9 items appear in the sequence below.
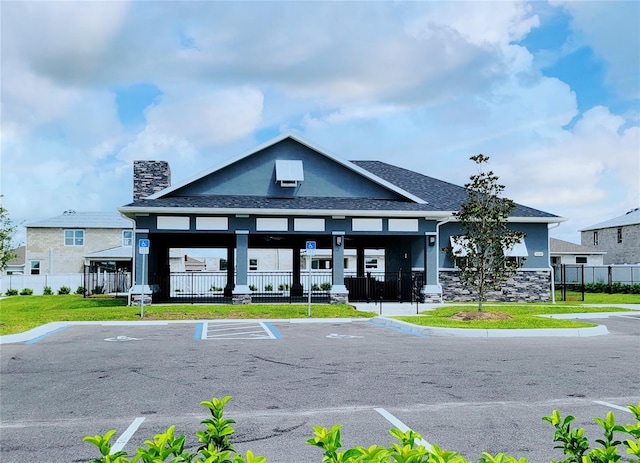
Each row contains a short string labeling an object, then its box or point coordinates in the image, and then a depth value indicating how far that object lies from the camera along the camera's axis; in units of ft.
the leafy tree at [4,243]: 62.09
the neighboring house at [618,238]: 160.86
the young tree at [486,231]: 65.41
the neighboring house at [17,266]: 173.99
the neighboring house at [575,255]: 171.01
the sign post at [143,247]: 70.59
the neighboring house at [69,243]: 151.84
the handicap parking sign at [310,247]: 71.72
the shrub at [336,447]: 9.29
